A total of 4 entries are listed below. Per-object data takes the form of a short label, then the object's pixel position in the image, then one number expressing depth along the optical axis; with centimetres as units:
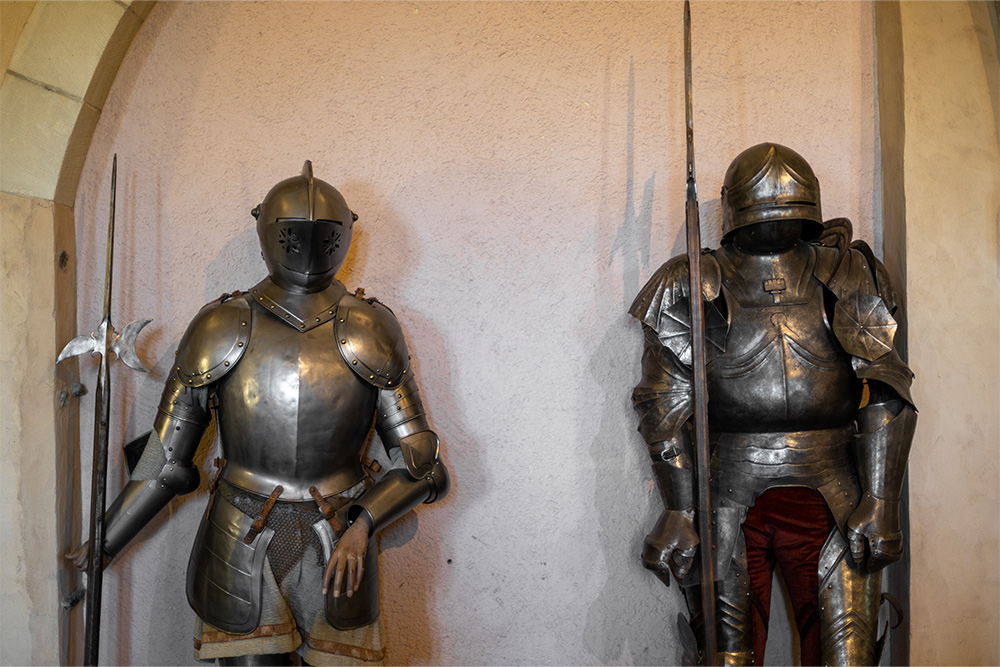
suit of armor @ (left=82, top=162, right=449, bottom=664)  191
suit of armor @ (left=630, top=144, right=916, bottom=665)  207
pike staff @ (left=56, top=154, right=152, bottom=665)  191
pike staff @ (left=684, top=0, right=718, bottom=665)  196
